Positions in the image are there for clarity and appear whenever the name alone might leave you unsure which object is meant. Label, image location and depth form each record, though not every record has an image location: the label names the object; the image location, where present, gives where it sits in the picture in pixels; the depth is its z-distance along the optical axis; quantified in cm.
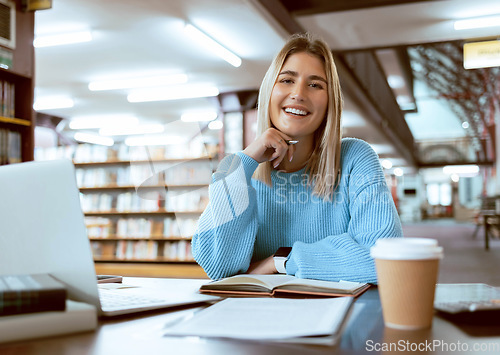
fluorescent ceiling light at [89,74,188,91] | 704
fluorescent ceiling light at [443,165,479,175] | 2559
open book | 90
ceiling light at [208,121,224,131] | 859
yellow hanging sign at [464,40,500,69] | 525
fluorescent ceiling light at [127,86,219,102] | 780
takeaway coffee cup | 61
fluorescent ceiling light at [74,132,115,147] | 1135
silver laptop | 71
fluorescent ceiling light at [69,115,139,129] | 1012
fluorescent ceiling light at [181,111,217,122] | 918
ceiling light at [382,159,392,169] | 2298
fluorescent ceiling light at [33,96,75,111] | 838
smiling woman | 125
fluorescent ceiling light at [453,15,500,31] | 491
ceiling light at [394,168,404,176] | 3027
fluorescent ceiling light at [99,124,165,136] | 1034
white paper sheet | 58
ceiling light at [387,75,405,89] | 1062
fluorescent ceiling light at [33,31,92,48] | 515
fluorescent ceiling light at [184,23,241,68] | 506
